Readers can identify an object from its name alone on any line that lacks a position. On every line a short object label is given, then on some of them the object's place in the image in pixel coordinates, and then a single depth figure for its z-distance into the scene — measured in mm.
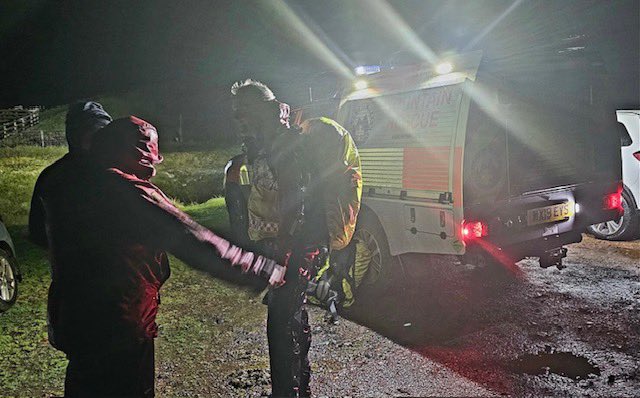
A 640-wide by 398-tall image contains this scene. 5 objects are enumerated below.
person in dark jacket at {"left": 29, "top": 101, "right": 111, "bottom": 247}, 2652
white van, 4883
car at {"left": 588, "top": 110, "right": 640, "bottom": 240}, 7488
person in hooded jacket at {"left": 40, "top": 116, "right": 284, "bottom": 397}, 2072
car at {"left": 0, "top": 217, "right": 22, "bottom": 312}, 5566
